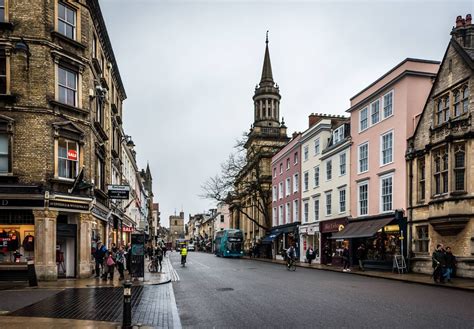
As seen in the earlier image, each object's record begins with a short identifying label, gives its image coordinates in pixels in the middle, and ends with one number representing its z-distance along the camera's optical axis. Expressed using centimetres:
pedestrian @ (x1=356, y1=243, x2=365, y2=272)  2970
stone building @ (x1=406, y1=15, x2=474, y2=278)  2270
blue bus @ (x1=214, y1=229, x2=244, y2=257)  5762
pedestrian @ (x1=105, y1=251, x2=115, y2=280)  2176
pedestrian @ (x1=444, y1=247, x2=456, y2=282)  2078
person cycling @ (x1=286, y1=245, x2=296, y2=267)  3188
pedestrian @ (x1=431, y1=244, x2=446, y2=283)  2052
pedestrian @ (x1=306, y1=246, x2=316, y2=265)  3931
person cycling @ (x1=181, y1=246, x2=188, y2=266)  3809
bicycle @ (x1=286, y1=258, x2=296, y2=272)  3182
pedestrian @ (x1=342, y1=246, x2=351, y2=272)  3025
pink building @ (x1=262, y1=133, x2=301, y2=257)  4916
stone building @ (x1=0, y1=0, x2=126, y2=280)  2088
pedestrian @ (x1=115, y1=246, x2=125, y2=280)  2311
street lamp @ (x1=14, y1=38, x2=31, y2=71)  2060
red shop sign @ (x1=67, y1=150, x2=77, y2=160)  2267
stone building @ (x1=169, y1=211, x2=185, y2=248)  19550
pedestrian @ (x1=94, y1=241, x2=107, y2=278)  2341
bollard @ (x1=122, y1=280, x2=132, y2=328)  975
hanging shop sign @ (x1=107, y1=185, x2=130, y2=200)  2506
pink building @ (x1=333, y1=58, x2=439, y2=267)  2864
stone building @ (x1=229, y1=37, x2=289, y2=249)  6155
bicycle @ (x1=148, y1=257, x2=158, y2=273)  2882
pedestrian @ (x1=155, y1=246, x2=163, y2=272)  2941
